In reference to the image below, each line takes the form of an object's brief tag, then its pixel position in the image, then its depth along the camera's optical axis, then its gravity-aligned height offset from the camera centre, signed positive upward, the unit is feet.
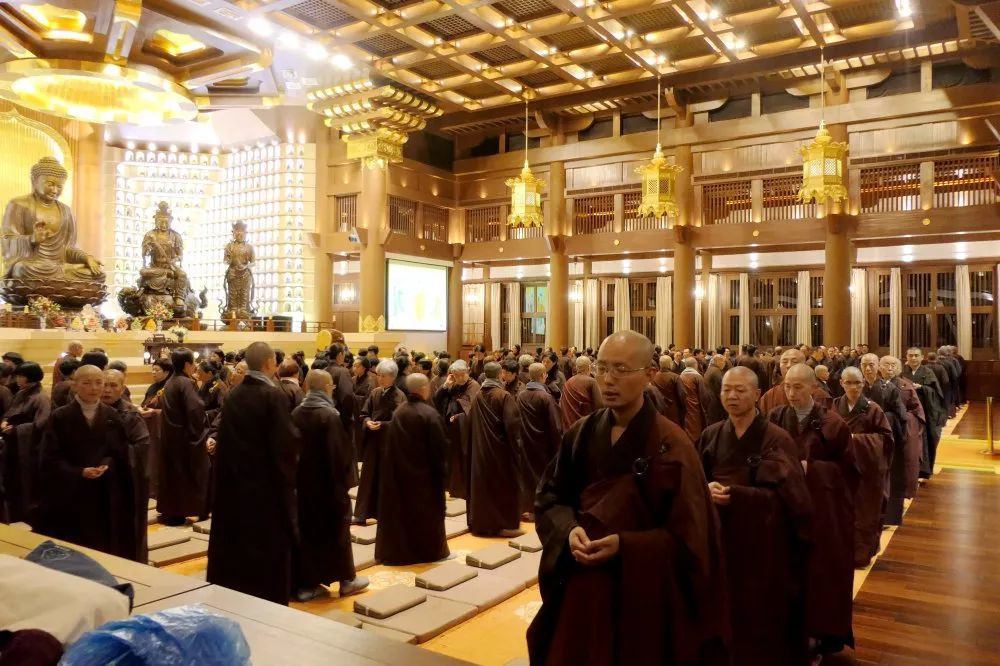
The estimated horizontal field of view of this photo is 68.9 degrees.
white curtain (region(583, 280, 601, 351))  64.59 +1.56
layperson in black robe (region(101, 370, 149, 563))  14.08 -2.55
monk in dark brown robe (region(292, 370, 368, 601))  15.07 -3.49
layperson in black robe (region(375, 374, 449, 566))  17.71 -3.81
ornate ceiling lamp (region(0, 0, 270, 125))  39.50 +15.94
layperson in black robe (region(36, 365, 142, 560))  13.03 -2.58
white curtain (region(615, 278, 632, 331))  63.41 +2.02
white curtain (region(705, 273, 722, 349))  59.26 +0.99
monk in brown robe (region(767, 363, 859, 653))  11.73 -3.04
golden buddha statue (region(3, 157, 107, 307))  41.83 +4.99
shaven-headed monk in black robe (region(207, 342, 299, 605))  13.30 -2.87
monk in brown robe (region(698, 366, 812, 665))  10.08 -2.81
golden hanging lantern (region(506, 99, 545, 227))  49.98 +9.00
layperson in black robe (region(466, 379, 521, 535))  20.70 -3.82
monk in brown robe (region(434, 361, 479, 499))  22.94 -2.49
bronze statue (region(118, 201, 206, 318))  46.98 +3.63
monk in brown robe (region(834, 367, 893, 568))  15.19 -2.62
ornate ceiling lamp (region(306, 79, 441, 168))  52.03 +16.05
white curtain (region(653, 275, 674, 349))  61.00 +1.51
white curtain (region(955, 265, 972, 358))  52.39 +1.33
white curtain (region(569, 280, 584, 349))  65.26 +1.69
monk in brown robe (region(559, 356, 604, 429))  21.25 -1.99
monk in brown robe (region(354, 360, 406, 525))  19.74 -2.66
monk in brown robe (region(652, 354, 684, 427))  24.41 -2.13
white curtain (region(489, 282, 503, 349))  68.44 +0.98
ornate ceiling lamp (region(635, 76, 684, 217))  46.50 +9.16
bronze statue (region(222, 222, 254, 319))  52.16 +4.03
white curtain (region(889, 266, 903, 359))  54.49 +1.43
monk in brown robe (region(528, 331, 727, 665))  7.23 -2.26
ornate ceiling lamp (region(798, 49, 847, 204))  41.11 +9.05
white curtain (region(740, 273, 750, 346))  59.00 +1.56
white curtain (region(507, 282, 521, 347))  68.33 +1.43
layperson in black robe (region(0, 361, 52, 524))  17.39 -2.34
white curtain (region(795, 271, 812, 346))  56.49 +1.14
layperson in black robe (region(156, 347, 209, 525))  20.72 -3.41
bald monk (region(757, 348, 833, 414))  16.02 -1.57
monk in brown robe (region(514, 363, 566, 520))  21.84 -2.96
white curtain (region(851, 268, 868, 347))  55.47 +1.62
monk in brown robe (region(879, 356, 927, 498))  20.67 -3.00
